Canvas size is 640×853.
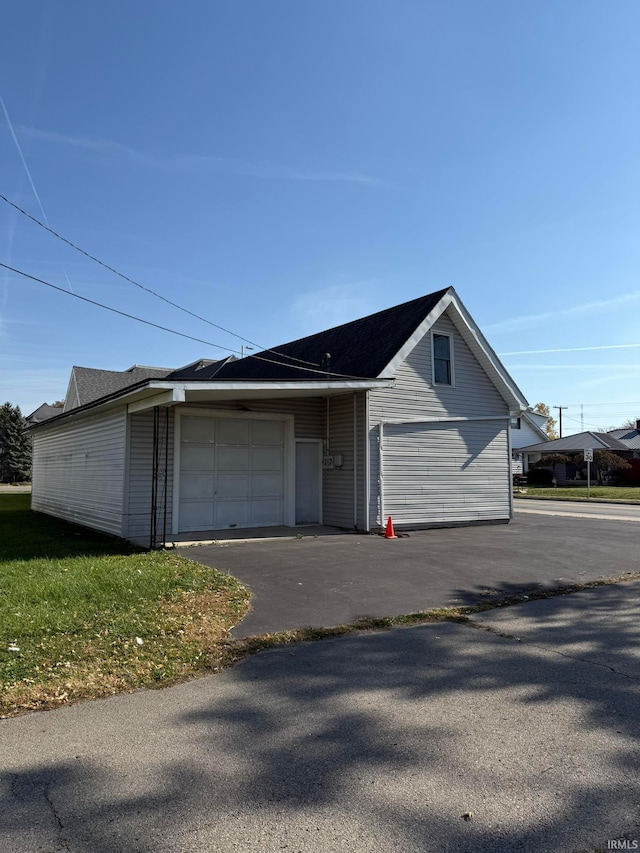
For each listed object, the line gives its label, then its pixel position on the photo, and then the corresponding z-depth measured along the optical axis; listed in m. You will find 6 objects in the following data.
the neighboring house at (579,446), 45.12
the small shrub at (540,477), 44.34
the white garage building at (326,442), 12.78
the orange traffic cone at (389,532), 13.47
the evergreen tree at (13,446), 52.28
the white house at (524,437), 52.97
